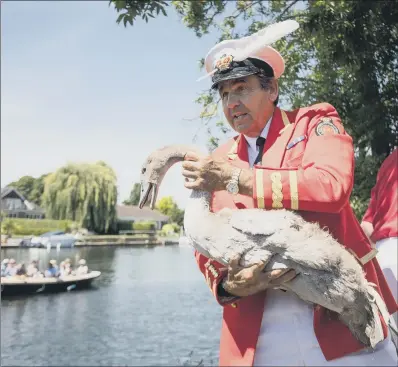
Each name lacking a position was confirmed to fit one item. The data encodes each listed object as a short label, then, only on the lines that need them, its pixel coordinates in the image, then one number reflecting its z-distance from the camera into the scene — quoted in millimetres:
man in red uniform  1854
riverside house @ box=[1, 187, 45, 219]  68619
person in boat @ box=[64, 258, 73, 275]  30678
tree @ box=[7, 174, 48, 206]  57541
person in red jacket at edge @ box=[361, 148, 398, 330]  3018
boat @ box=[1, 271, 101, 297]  26984
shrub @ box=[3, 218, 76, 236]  55750
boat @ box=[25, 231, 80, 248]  54562
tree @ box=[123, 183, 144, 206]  97575
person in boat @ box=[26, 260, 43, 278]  29125
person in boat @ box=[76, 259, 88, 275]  30938
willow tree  53219
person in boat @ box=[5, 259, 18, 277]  28270
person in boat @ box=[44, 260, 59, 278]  29422
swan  1787
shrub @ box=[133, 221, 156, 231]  73150
